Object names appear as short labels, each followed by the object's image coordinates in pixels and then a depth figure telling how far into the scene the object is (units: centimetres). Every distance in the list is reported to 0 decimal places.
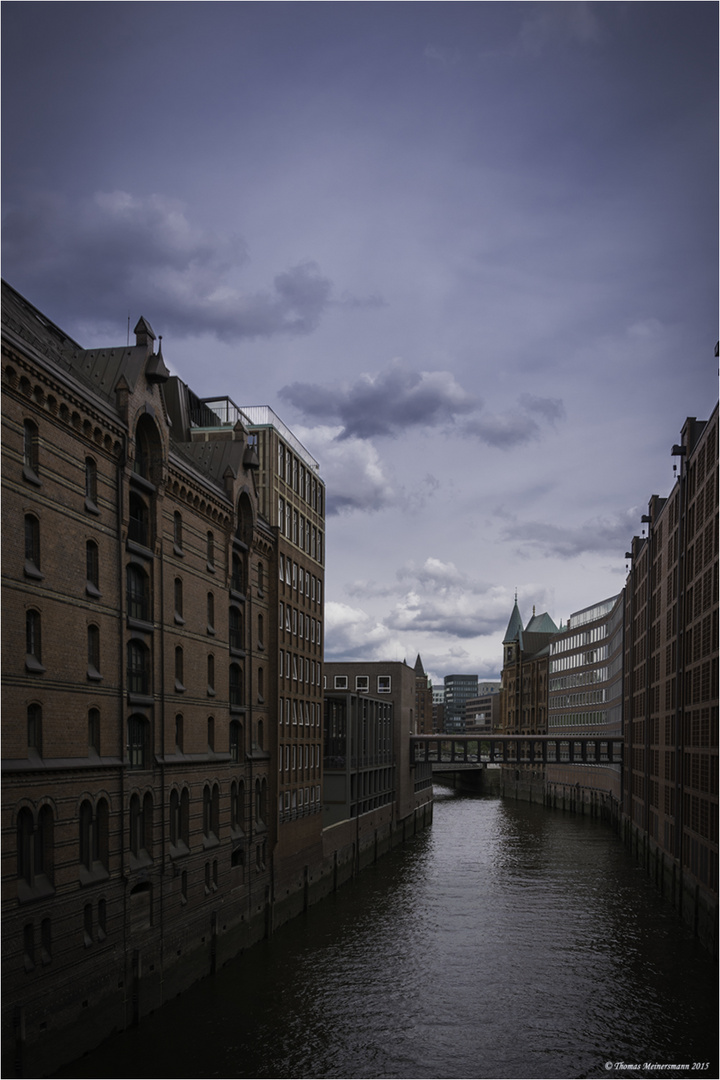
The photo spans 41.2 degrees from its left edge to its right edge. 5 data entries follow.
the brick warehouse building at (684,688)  4781
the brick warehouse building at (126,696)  2823
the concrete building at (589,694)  11694
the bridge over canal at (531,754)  10406
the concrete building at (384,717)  8088
